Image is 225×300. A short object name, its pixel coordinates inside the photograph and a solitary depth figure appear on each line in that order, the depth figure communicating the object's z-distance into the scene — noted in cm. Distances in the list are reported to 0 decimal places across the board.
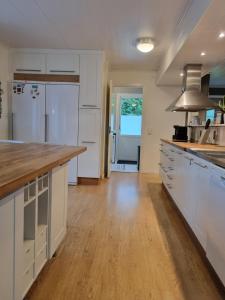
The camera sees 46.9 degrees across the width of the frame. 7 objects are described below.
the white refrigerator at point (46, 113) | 456
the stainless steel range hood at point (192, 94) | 376
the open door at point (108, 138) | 540
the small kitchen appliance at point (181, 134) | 446
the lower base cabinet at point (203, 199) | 170
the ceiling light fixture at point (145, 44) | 378
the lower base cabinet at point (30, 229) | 116
